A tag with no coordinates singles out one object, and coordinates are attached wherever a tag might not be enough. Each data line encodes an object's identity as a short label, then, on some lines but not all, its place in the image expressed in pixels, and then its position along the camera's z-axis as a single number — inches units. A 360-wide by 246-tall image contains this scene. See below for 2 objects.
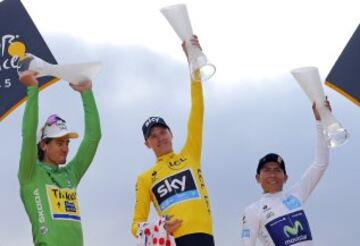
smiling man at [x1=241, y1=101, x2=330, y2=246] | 271.9
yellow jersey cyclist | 243.9
